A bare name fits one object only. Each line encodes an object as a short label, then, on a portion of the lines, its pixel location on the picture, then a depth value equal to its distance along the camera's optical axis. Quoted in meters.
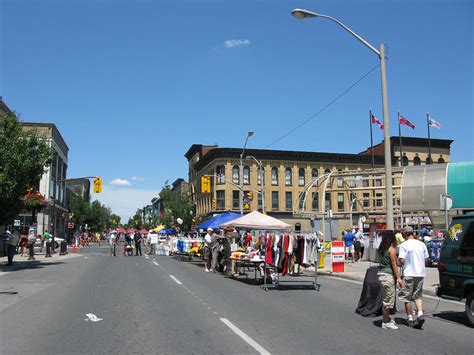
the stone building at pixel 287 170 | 69.56
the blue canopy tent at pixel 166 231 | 50.01
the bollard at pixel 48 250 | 31.86
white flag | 36.45
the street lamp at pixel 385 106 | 16.36
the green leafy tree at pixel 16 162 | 22.06
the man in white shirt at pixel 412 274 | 8.98
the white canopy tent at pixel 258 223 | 18.58
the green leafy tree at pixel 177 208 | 73.81
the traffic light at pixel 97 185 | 35.78
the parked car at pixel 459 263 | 9.23
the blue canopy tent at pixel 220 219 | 25.19
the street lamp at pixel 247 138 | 35.03
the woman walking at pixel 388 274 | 8.68
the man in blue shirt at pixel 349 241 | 27.14
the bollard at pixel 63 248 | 35.39
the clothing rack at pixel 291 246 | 14.33
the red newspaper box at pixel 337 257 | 20.23
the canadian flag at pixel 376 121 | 39.57
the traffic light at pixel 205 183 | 38.09
